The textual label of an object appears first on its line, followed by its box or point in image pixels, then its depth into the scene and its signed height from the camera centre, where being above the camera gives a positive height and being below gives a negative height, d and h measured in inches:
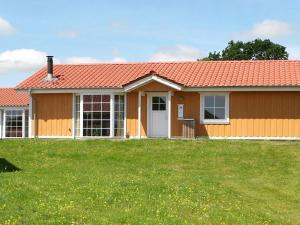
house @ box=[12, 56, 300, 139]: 940.0 +28.6
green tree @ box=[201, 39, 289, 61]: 2455.7 +307.2
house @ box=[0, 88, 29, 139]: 1418.6 +4.5
